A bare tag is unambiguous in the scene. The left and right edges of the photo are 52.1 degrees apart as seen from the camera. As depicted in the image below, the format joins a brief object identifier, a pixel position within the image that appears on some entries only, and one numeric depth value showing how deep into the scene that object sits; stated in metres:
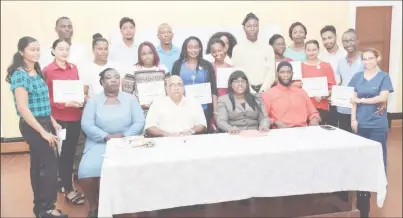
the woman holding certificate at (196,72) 4.11
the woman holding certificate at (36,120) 3.28
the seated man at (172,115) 3.79
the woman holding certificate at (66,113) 3.91
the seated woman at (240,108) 3.91
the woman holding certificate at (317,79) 4.28
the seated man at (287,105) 4.06
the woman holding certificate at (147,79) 4.06
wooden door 6.93
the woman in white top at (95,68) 4.08
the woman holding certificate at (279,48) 4.72
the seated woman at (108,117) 3.70
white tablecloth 2.94
